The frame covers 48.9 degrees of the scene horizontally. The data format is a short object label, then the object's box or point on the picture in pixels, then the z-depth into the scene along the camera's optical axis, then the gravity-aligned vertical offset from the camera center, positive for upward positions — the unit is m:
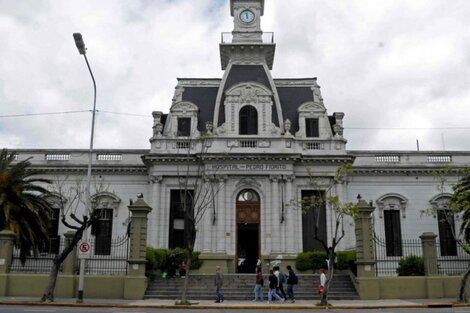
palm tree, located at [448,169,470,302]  26.51 +3.60
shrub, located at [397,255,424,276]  28.48 +0.21
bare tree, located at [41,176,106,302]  37.94 +5.56
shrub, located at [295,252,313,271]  33.12 +0.48
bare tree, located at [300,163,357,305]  23.47 +3.46
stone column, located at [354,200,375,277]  26.22 +1.39
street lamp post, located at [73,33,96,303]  23.00 +3.60
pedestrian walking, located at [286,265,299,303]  25.73 -0.60
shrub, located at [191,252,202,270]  33.84 +0.48
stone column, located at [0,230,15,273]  26.40 +1.02
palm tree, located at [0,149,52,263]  29.25 +3.38
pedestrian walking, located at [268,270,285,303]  25.12 -0.89
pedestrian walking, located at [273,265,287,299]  25.80 -0.51
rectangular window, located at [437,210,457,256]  37.47 +2.06
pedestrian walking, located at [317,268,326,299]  25.47 -0.55
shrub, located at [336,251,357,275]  31.41 +0.59
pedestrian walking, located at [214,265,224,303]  24.95 -0.76
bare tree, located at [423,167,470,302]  24.42 +3.95
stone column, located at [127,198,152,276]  26.06 +1.61
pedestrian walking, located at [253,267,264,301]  25.75 -0.85
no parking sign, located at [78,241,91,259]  23.33 +0.85
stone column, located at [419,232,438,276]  26.67 +0.81
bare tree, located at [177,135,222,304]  35.25 +6.41
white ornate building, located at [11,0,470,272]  35.56 +7.29
